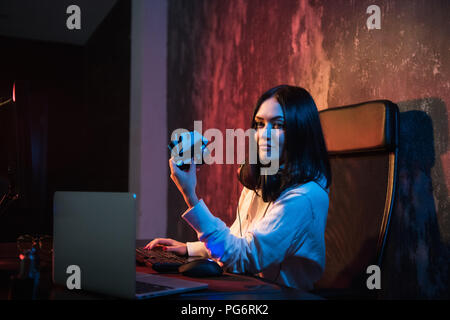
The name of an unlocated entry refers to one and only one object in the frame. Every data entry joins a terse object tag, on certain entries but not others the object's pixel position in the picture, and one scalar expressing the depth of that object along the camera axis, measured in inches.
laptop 30.5
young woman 45.5
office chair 44.3
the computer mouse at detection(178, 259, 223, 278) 38.4
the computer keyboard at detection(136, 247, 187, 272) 40.7
